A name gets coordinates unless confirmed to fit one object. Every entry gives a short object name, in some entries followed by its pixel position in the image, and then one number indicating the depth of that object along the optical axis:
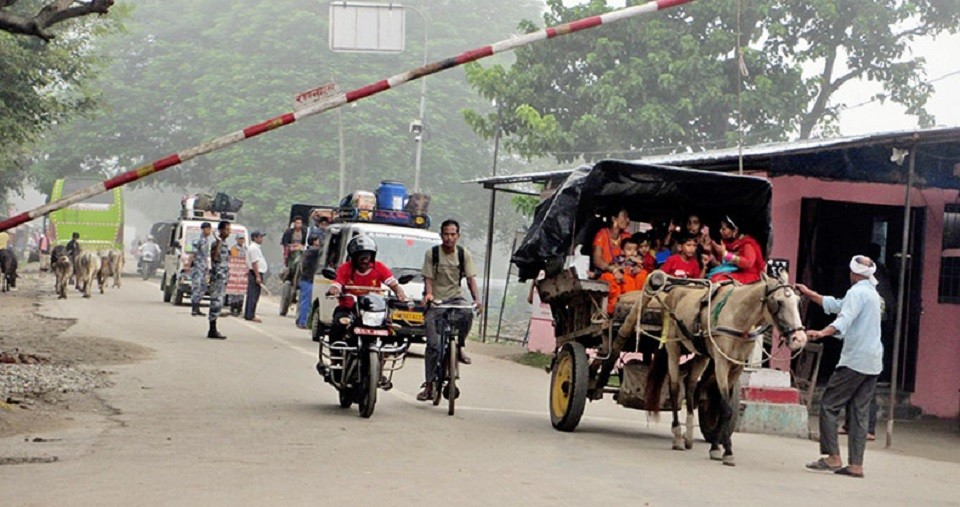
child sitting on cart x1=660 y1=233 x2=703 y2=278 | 13.72
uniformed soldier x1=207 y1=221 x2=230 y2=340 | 23.55
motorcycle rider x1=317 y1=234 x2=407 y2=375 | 14.16
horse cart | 13.16
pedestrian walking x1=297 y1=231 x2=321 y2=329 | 27.06
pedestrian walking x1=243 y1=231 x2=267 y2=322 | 28.12
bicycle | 14.40
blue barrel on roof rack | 25.09
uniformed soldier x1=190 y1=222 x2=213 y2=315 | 27.20
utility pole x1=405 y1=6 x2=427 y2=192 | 44.00
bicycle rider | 15.01
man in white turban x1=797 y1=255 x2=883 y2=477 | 11.79
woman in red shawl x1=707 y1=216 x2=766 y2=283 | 13.58
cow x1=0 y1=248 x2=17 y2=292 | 40.16
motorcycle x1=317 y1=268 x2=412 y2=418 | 13.55
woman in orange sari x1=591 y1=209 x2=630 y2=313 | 13.66
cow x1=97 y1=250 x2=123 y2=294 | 40.69
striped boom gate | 11.84
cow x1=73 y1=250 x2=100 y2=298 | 37.62
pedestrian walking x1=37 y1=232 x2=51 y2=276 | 51.78
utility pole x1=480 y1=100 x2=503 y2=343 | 25.16
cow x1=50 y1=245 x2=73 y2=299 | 36.78
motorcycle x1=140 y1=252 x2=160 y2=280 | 57.06
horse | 11.52
